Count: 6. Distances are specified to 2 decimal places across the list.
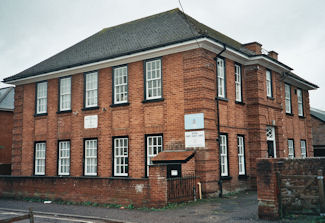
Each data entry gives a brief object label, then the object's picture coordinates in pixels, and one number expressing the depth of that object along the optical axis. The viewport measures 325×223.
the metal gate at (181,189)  12.73
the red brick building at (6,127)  28.61
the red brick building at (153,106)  15.57
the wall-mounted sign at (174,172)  14.73
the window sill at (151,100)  16.16
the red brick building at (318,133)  29.56
